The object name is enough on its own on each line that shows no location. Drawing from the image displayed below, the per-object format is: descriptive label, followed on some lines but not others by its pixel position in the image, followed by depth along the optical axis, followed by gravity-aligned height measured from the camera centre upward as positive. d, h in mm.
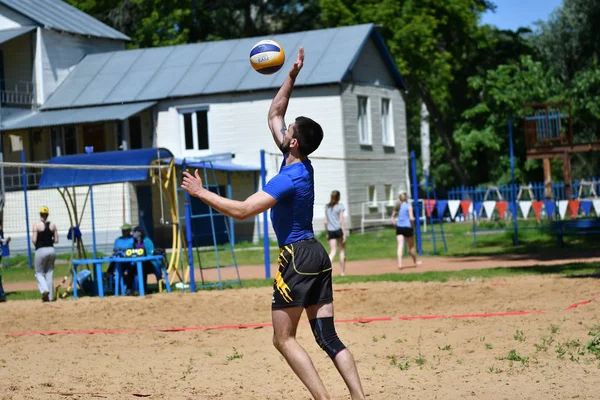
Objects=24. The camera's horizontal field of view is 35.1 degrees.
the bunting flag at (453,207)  30344 -673
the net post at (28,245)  24544 -954
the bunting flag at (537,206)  28297 -749
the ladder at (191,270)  16688 -1240
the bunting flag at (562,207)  26633 -750
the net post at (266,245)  18444 -962
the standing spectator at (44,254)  16734 -820
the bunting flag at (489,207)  30250 -738
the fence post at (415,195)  22908 -169
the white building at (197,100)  33656 +3678
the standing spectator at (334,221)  19109 -574
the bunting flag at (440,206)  28891 -604
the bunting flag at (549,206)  27453 -741
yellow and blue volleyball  7801 +1127
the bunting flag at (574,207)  27062 -784
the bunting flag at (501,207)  29802 -738
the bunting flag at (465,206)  28781 -629
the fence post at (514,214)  24688 -832
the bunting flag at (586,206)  28812 -825
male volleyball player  6191 -503
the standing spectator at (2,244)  17438 -668
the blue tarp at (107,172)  17766 +638
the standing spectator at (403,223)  19953 -721
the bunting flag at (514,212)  25031 -776
